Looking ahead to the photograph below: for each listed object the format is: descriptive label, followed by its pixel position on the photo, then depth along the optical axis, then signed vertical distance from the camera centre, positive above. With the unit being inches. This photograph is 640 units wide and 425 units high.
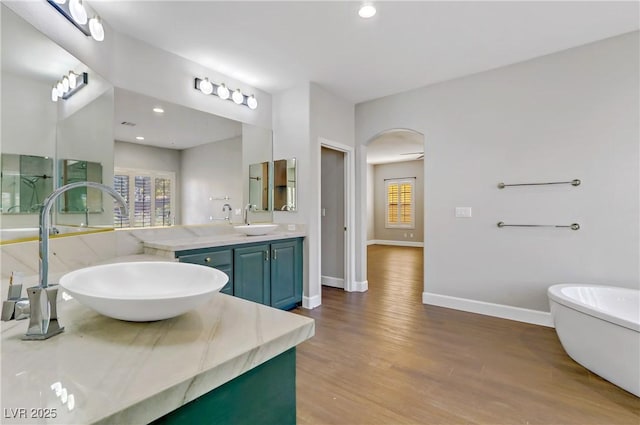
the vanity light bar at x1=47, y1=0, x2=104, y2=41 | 70.7 +49.2
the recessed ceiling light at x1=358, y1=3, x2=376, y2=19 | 87.4 +59.5
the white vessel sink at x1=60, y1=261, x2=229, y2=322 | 29.8 -9.3
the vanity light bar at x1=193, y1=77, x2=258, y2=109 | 122.0 +51.9
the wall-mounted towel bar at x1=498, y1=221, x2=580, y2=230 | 113.7 -5.5
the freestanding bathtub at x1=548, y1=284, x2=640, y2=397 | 73.5 -31.7
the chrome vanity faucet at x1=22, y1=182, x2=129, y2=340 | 29.9 -8.9
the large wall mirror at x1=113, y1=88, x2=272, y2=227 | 101.5 +19.7
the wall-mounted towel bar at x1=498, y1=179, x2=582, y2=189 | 113.6 +11.2
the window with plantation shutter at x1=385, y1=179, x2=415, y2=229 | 366.9 +10.2
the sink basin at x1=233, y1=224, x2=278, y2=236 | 125.9 -7.3
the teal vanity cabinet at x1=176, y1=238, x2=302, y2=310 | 107.2 -22.7
